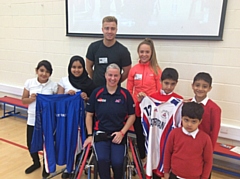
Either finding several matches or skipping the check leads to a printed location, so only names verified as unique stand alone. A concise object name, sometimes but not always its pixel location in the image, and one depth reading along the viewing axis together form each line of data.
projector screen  2.51
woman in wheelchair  2.03
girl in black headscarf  2.29
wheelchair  1.95
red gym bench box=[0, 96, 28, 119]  3.96
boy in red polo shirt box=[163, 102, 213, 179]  1.66
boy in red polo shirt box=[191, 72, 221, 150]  1.79
